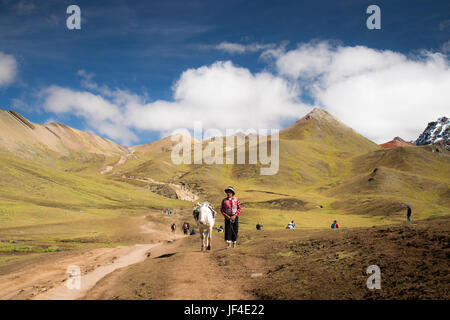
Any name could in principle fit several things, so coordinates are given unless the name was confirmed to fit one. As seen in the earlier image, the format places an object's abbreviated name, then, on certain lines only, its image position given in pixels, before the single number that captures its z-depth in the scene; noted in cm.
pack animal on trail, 1870
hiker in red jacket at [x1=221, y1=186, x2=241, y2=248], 1694
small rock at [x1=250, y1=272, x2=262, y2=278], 1218
